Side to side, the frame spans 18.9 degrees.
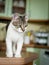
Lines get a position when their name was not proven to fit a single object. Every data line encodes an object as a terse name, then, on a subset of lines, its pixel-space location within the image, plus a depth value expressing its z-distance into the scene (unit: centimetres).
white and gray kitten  103
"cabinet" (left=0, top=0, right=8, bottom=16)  266
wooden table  93
